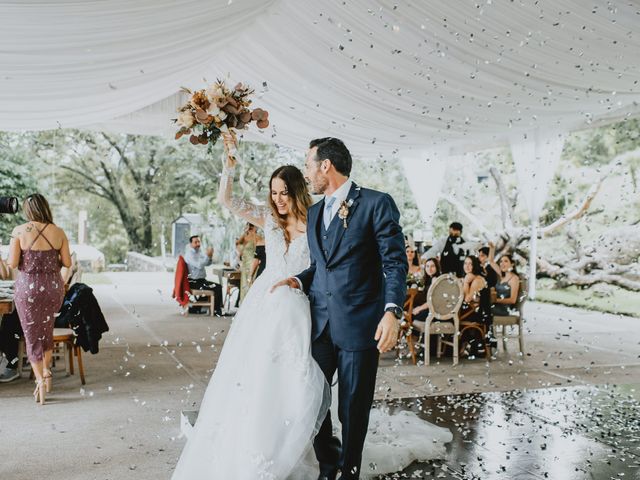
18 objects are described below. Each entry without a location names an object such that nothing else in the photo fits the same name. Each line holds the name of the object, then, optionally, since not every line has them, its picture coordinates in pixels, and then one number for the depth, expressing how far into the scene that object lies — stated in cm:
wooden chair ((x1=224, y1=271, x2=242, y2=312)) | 1055
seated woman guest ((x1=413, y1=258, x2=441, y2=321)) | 674
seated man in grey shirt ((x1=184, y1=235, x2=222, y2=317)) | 1022
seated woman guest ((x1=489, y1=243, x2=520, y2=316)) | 736
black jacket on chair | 541
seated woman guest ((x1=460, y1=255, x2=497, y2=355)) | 691
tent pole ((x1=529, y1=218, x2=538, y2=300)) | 1199
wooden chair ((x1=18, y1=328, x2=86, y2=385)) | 521
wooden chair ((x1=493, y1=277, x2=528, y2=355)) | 721
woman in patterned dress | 486
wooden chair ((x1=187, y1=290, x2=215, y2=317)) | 993
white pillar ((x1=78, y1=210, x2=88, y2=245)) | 1936
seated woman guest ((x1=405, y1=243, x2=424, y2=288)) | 827
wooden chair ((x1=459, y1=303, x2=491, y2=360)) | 684
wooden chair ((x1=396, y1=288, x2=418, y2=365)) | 663
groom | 273
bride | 283
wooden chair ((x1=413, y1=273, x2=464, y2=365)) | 642
